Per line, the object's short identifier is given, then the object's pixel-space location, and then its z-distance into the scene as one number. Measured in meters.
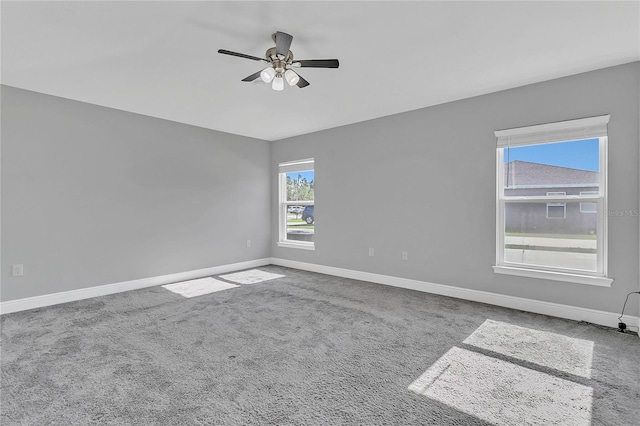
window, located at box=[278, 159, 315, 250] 5.60
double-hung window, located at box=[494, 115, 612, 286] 3.03
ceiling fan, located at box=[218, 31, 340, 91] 2.36
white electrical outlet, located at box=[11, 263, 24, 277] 3.38
